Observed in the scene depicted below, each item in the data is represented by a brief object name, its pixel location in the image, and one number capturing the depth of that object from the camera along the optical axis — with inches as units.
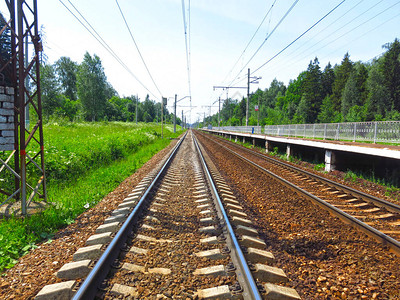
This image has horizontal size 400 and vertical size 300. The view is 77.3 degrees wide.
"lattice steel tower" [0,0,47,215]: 188.1
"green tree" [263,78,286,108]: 5236.7
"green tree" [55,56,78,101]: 3455.7
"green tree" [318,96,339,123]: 2640.3
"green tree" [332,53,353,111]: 2819.9
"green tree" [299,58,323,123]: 2962.6
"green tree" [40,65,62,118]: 2035.1
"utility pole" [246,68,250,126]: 1284.4
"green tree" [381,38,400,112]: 2245.3
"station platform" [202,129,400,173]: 345.6
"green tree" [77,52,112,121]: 2466.7
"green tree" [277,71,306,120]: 3923.7
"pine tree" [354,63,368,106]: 2536.9
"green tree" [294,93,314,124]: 2950.3
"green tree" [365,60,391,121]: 2226.9
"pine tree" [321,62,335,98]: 3164.4
